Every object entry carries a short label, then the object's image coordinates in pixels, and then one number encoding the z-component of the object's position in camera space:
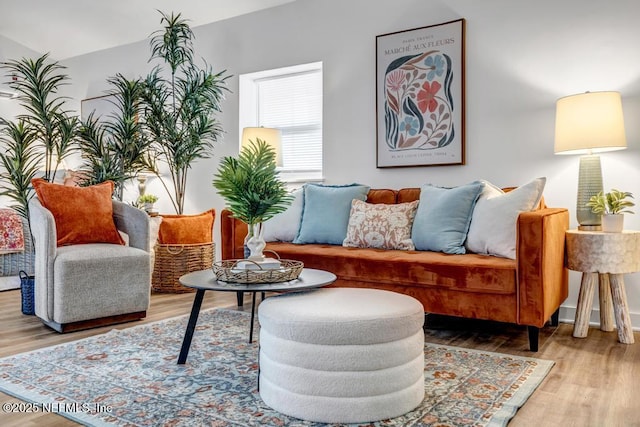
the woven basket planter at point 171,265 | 4.20
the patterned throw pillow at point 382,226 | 3.28
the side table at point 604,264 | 2.71
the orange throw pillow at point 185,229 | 4.27
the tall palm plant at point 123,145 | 4.13
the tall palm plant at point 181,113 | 4.48
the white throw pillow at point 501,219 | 2.83
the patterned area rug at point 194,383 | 1.75
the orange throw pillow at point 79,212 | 3.08
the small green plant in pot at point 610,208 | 2.77
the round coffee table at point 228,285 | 1.99
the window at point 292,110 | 4.58
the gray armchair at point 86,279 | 2.83
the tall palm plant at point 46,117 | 3.49
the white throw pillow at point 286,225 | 3.79
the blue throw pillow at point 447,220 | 3.09
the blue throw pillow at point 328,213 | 3.59
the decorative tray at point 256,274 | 2.06
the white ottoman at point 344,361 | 1.68
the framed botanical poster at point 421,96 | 3.68
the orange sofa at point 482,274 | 2.49
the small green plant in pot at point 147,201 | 4.77
